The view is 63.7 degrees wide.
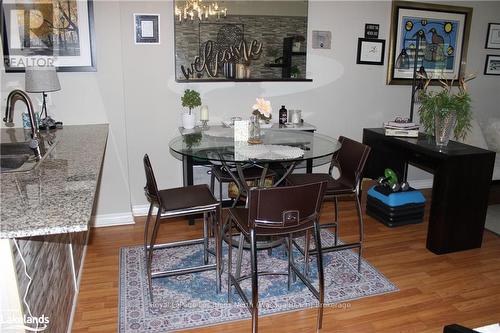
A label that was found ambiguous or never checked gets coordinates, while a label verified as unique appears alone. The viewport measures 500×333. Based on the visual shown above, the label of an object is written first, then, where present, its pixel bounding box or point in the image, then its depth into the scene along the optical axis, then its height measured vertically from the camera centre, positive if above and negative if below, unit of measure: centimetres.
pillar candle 359 -31
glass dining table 241 -46
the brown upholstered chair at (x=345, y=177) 272 -70
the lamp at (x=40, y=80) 285 -4
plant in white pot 355 -23
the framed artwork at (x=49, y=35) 306 +30
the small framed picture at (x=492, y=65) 471 +20
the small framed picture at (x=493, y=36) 462 +53
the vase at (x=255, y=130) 284 -36
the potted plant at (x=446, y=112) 311 -23
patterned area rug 234 -135
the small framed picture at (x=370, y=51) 419 +30
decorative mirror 363 +34
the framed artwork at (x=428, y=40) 425 +44
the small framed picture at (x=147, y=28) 348 +40
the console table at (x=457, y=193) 299 -82
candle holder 360 -42
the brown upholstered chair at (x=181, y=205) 233 -75
